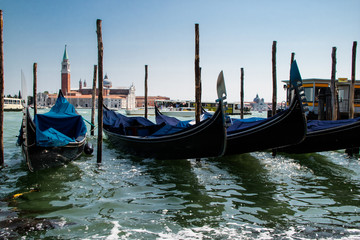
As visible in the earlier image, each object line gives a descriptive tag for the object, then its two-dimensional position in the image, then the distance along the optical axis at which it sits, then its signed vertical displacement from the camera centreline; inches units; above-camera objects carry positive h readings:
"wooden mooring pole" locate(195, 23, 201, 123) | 265.0 +20.5
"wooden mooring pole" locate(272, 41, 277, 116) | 341.1 +40.8
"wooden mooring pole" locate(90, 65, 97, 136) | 443.8 +14.2
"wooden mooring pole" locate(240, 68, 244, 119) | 561.5 +46.0
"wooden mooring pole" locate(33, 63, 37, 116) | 406.0 +28.9
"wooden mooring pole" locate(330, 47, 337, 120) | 360.9 +21.4
